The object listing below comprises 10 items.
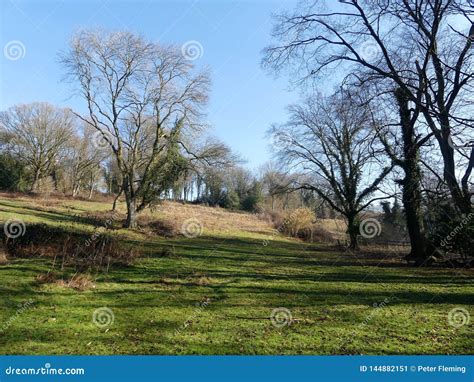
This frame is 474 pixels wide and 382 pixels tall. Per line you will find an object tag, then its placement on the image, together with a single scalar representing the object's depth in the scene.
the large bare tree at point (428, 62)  10.38
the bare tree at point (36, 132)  44.06
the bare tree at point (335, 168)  26.35
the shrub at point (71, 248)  11.02
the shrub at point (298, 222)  32.50
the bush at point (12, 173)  41.72
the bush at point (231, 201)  54.88
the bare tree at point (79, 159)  50.10
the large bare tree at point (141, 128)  21.84
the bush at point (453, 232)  13.09
